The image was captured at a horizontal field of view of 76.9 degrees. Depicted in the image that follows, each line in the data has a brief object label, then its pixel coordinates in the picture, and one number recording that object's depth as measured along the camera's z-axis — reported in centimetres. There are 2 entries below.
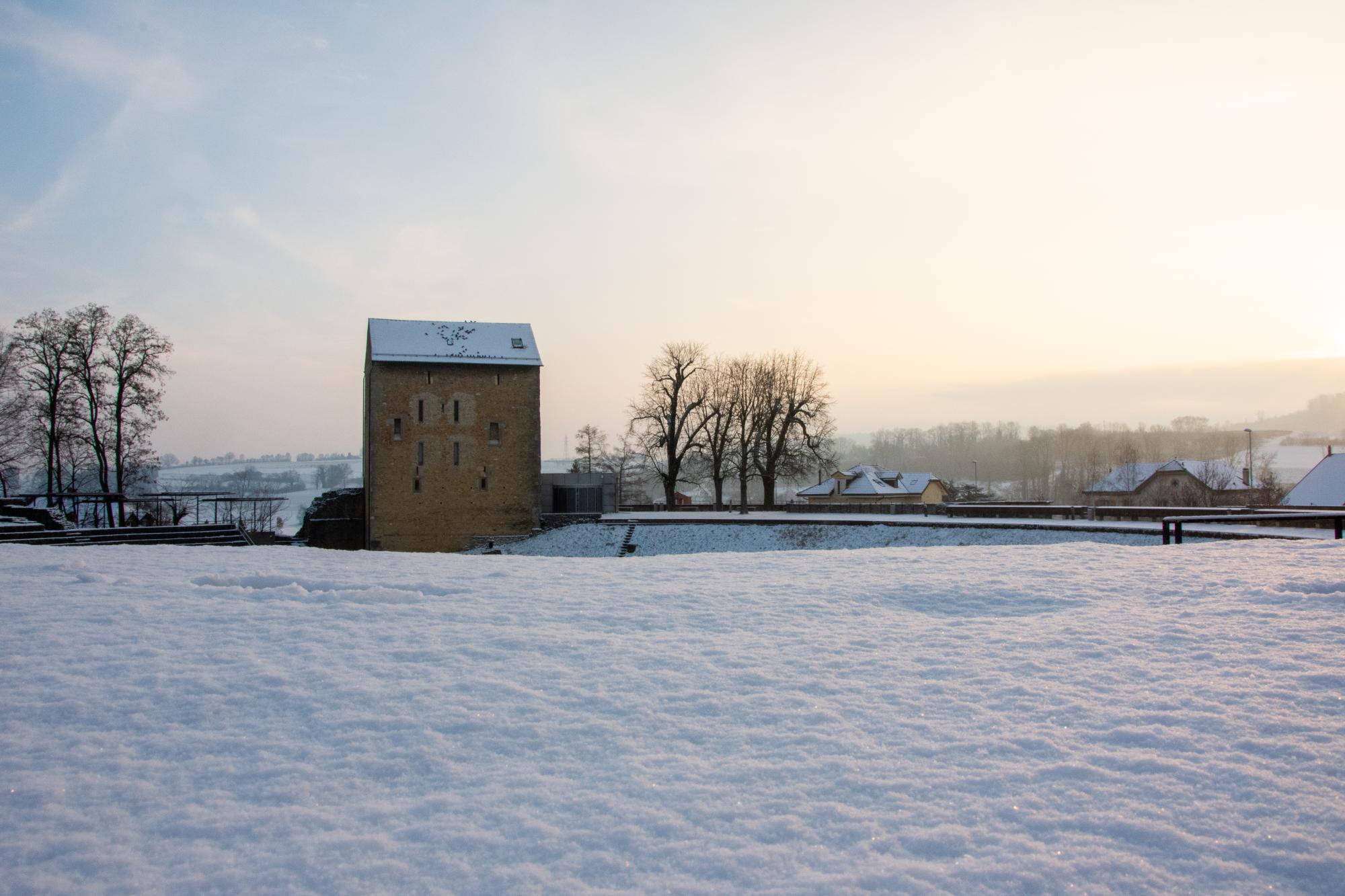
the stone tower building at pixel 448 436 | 4066
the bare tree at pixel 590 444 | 7962
